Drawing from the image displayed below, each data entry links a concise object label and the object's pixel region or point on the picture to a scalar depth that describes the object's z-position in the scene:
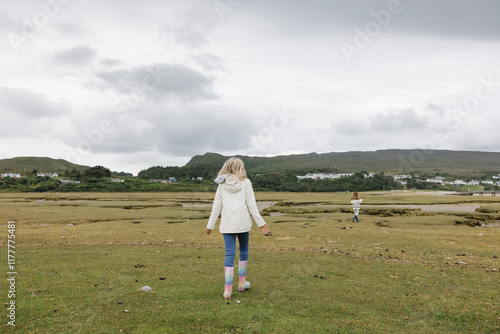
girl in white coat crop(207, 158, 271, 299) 8.36
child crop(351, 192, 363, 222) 32.40
